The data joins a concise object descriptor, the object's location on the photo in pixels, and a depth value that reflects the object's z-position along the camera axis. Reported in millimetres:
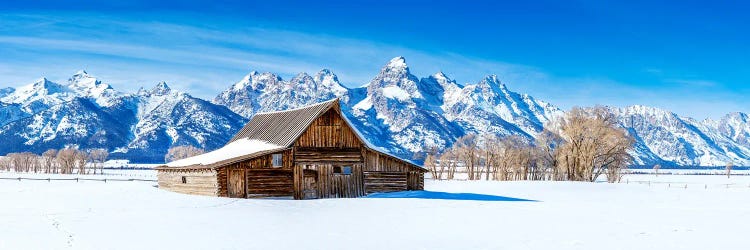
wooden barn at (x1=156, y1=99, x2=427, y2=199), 45938
